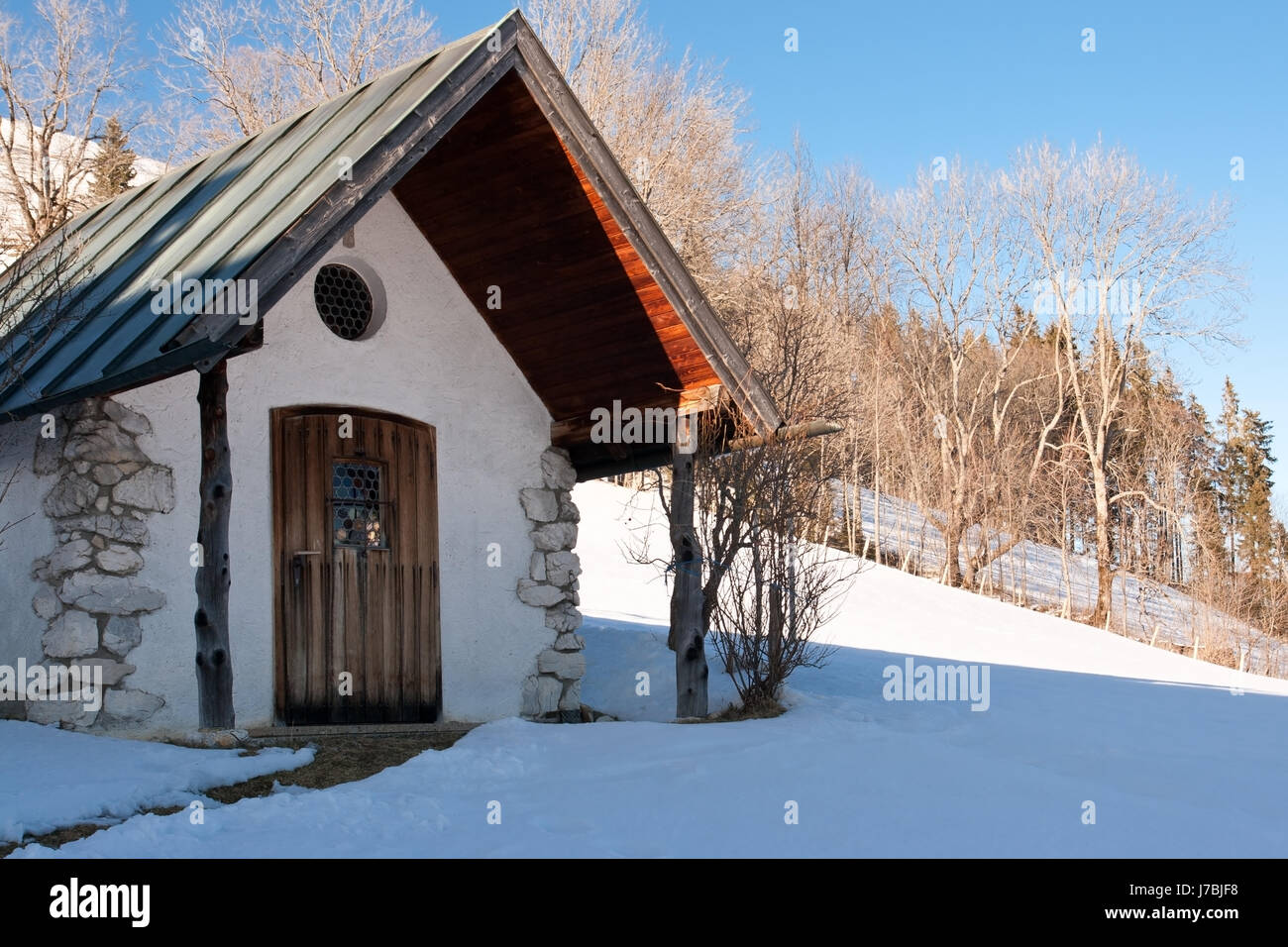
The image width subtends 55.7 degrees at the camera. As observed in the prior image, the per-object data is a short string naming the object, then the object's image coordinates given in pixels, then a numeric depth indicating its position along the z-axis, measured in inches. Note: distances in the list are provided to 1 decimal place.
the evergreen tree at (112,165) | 1168.8
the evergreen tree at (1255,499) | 1604.3
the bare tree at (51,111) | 1079.0
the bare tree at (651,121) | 1134.4
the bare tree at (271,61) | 1181.1
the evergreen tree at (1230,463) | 1807.3
